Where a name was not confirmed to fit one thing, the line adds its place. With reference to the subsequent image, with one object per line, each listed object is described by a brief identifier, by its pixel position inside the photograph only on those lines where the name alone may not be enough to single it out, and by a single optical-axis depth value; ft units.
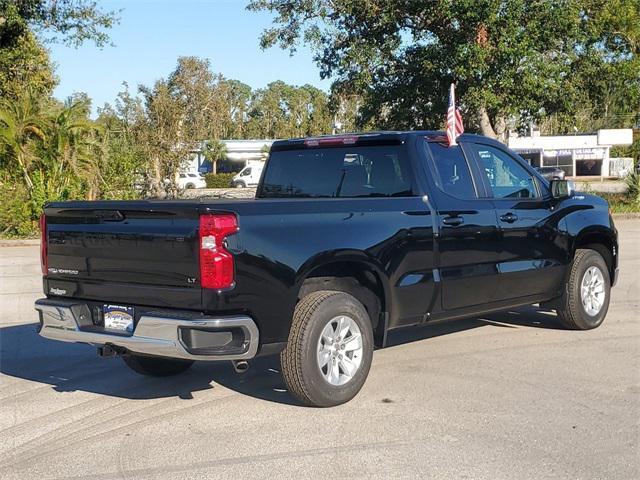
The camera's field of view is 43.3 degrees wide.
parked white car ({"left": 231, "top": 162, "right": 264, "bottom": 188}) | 184.17
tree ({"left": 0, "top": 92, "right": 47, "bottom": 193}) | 65.92
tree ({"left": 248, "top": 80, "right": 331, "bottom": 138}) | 281.13
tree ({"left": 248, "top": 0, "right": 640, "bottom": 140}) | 67.87
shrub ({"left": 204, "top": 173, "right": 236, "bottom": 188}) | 203.62
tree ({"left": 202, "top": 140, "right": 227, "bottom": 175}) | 213.87
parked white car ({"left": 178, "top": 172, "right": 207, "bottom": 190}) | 173.84
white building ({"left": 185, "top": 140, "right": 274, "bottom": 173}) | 239.09
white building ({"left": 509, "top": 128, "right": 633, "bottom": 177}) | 134.41
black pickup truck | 16.66
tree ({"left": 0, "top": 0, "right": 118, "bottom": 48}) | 72.49
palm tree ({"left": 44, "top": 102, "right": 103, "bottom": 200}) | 67.46
